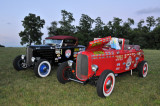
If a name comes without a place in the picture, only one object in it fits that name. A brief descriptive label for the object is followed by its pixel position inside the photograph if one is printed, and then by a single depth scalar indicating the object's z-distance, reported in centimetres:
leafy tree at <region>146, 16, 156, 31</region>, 6519
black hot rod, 636
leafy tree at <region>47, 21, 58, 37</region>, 4957
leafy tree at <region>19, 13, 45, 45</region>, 4253
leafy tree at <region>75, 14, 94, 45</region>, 5112
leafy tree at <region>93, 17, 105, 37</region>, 5216
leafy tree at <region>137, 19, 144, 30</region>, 6585
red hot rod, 418
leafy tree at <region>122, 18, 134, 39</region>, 5397
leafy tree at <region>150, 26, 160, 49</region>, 5408
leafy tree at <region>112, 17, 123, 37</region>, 5257
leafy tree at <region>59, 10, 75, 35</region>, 4691
